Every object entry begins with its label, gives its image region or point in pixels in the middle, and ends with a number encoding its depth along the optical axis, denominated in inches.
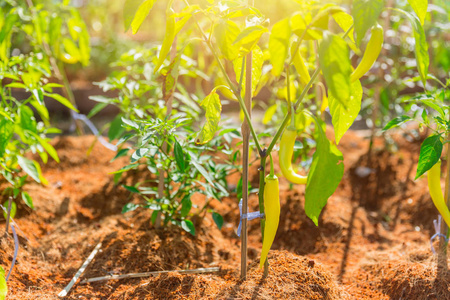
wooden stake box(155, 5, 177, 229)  66.8
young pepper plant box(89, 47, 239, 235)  57.7
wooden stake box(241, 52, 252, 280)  51.3
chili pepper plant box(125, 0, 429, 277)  36.1
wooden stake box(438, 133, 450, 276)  59.8
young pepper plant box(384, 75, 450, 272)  51.2
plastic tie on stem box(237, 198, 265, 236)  53.7
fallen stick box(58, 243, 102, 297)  59.1
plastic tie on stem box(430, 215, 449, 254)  63.2
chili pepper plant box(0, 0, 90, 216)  68.4
